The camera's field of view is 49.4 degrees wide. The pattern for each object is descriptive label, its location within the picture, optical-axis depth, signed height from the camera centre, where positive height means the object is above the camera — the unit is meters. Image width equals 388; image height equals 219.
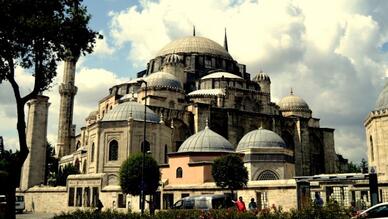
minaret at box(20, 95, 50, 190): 32.69 +3.20
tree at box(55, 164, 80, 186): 35.73 +0.98
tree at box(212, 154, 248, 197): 21.02 +0.54
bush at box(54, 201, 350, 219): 10.33 -0.80
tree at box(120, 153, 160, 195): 21.64 +0.43
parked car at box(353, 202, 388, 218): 10.42 -0.67
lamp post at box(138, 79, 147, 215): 19.60 -0.05
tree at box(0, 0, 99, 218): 12.36 +4.51
